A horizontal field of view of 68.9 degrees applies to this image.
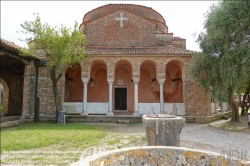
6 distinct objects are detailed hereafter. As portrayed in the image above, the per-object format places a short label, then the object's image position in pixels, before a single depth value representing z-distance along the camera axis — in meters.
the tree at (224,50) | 9.42
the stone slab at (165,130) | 4.79
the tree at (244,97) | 16.48
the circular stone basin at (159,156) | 1.91
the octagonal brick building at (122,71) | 15.33
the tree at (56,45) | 10.70
